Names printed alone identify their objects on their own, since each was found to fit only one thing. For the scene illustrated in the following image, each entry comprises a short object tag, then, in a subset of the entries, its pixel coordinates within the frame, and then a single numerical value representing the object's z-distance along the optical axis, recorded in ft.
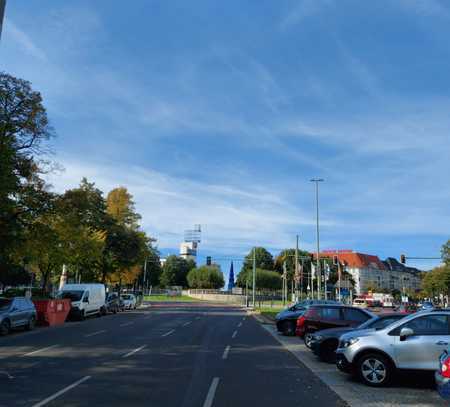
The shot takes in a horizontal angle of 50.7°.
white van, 100.78
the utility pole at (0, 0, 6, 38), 24.27
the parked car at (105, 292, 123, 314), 129.72
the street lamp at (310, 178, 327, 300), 140.69
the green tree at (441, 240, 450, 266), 204.09
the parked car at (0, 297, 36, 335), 66.13
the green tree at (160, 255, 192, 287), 417.28
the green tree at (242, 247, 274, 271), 387.75
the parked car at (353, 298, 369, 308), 229.13
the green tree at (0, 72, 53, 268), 76.76
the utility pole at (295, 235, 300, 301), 163.17
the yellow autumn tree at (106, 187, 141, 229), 166.50
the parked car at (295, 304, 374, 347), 50.60
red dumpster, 85.10
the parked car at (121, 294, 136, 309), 153.99
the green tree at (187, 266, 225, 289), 367.04
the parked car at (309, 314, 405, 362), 42.78
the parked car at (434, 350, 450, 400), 21.62
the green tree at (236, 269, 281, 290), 324.41
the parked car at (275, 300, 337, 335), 72.13
